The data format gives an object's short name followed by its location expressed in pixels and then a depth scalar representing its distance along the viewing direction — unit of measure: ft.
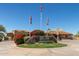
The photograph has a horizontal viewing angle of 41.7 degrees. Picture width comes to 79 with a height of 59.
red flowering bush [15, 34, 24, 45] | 16.27
